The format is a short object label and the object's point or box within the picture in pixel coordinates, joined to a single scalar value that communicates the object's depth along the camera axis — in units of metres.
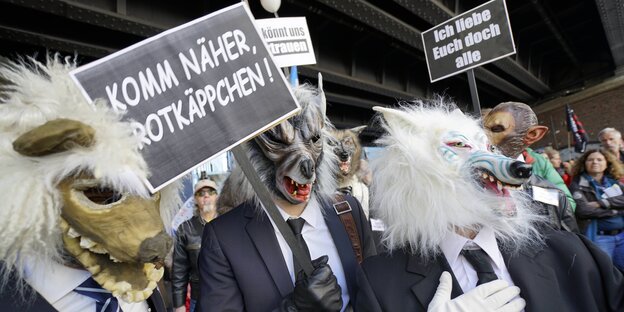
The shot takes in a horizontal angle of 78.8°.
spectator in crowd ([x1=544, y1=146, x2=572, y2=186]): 6.12
